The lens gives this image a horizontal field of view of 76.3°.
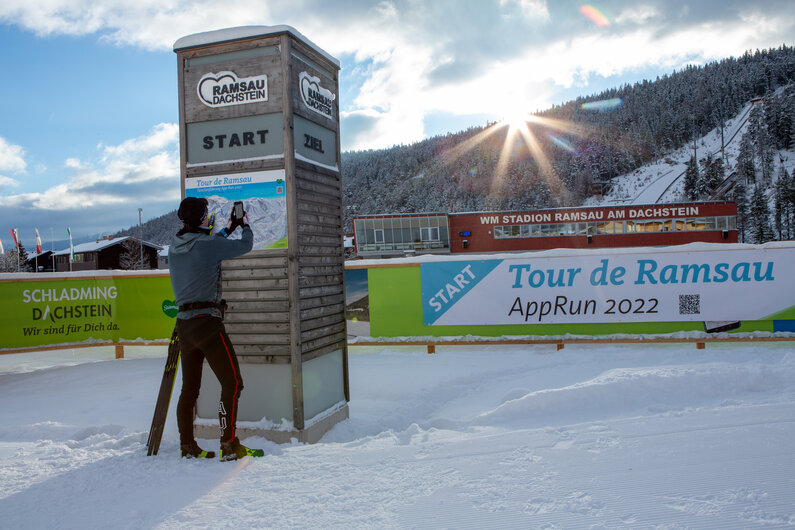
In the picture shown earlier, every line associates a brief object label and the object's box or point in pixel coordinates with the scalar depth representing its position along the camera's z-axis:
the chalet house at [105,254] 68.81
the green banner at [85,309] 9.55
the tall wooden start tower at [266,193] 4.97
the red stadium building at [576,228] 47.28
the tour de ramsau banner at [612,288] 8.65
